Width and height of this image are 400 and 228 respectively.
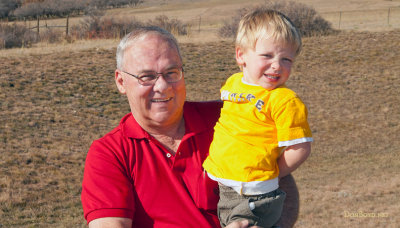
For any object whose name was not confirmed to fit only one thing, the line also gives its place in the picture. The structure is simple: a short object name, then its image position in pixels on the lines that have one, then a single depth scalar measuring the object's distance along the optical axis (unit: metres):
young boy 2.46
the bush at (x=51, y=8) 43.79
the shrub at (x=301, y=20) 24.81
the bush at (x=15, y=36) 22.55
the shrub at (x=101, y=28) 25.95
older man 2.38
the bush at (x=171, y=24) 28.65
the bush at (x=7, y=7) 41.75
